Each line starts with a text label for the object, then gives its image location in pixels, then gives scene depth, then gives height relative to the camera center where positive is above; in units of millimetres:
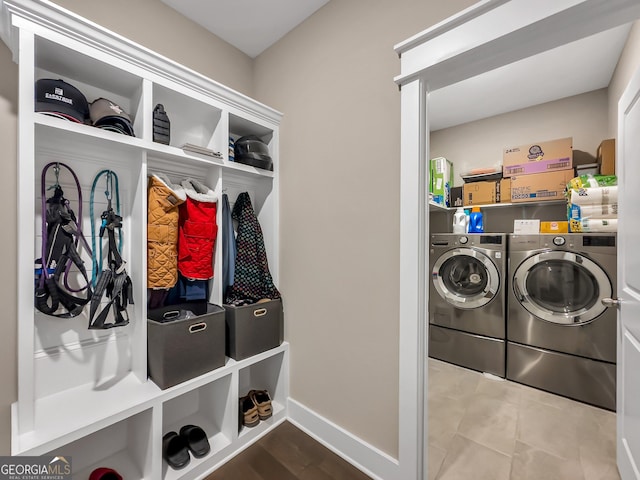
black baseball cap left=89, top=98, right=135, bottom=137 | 1271 +582
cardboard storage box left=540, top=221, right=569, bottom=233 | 2301 +117
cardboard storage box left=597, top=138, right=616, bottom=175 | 2209 +682
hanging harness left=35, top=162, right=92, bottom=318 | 1179 -77
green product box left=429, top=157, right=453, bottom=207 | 3078 +703
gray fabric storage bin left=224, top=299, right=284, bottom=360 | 1614 -539
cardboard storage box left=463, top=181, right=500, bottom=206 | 2920 +526
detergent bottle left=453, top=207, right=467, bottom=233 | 2898 +201
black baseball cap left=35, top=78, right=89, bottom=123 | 1133 +603
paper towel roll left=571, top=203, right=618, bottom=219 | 2008 +224
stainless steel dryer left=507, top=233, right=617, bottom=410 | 2033 -599
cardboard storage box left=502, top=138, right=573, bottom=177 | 2492 +800
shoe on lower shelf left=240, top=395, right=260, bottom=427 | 1669 -1059
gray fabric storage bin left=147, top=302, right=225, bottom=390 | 1329 -535
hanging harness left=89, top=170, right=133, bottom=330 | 1249 -156
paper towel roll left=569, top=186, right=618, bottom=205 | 1990 +337
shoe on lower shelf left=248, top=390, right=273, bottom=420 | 1737 -1043
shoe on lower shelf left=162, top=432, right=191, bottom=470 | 1372 -1089
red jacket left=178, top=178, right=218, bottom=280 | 1537 +38
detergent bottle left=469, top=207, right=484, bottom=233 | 2881 +197
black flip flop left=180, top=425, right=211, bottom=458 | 1438 -1077
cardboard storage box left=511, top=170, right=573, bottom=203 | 2498 +521
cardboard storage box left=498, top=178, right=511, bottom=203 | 2806 +519
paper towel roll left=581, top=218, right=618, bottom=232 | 1993 +120
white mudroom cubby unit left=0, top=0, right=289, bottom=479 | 1053 +65
